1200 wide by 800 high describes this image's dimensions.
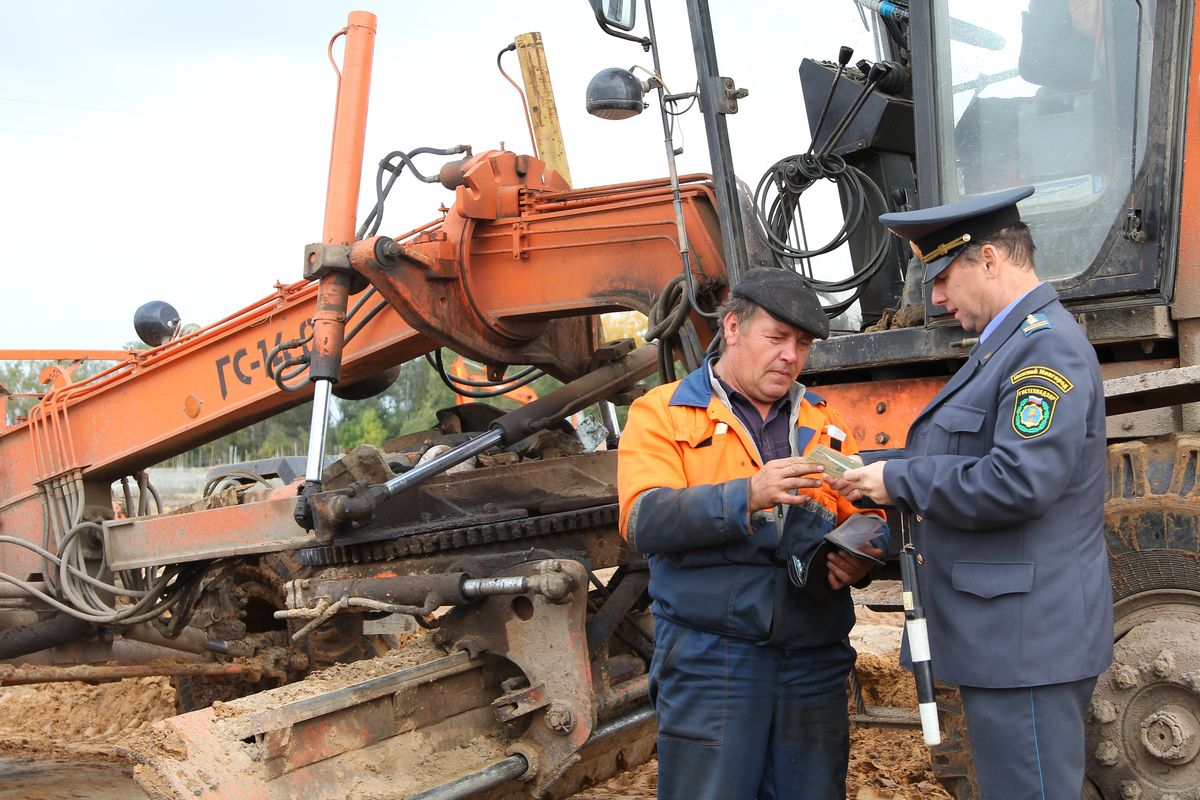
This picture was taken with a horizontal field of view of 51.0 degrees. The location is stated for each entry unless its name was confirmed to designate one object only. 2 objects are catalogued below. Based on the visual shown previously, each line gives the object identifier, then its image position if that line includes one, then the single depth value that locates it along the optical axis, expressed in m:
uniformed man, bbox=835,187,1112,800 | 2.50
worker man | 2.91
